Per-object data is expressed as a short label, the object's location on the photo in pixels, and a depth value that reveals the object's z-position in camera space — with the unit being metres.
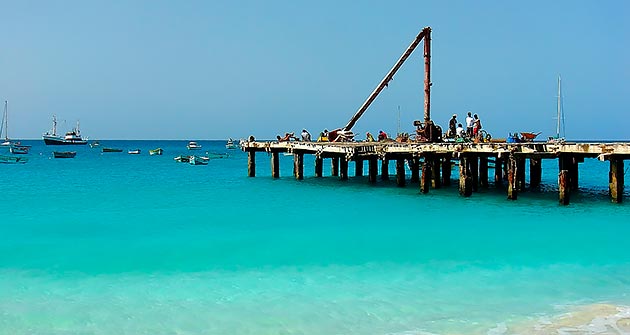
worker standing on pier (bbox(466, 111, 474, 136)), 29.78
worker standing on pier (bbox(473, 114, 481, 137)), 29.00
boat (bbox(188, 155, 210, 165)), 69.50
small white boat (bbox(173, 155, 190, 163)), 73.80
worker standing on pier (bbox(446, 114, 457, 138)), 31.26
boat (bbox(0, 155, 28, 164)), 72.38
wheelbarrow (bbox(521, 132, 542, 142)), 27.83
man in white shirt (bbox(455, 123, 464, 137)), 29.56
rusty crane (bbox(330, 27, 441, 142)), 30.61
